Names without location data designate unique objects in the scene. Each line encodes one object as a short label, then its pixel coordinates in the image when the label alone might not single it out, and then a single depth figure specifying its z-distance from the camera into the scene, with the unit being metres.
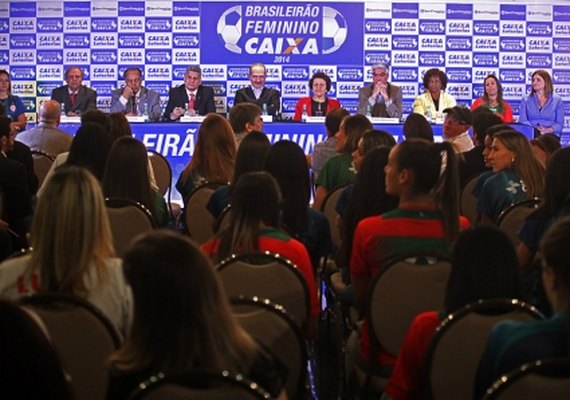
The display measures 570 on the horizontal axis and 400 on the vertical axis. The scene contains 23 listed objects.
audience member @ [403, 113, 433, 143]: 7.25
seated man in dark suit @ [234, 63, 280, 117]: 11.99
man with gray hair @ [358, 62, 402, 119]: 11.76
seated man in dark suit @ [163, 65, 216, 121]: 11.92
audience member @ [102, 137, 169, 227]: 5.13
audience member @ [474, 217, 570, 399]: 2.51
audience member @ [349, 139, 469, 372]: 4.02
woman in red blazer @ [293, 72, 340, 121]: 11.68
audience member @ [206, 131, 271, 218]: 5.45
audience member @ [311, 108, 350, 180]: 7.95
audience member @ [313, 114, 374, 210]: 6.46
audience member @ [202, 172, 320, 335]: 3.83
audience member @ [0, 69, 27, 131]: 11.96
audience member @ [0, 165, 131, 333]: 3.14
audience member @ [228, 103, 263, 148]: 7.92
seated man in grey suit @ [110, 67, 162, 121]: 11.94
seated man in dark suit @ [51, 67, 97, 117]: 12.09
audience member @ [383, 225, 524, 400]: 2.84
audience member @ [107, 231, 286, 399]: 2.28
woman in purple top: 11.91
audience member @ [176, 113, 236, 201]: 6.48
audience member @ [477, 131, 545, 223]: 5.61
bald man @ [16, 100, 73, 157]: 8.79
